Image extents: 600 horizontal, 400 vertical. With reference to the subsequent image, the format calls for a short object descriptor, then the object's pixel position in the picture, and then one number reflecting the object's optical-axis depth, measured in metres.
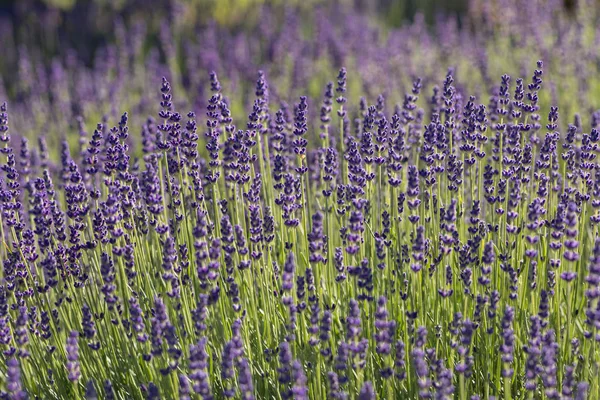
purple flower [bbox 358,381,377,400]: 4.80
